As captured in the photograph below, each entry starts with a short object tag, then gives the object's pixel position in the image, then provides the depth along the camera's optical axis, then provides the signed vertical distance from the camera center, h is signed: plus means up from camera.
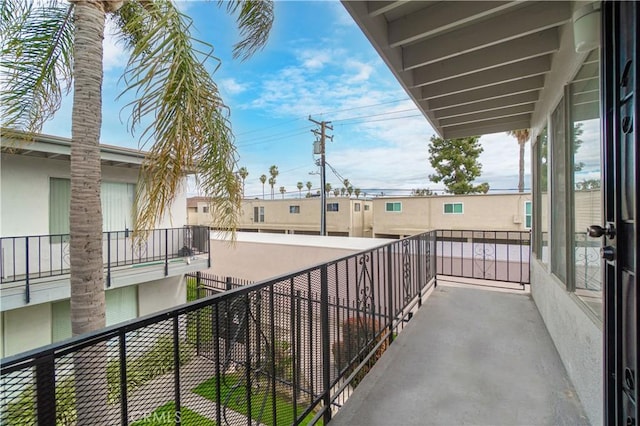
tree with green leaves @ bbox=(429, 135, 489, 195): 17.41 +2.85
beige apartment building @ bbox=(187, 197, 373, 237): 19.28 -0.24
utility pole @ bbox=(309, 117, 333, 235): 14.05 +2.73
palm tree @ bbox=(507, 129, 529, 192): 14.74 +3.48
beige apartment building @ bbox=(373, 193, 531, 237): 13.44 -0.12
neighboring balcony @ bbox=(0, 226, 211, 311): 4.68 -0.97
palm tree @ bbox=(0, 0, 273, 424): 2.37 +0.92
